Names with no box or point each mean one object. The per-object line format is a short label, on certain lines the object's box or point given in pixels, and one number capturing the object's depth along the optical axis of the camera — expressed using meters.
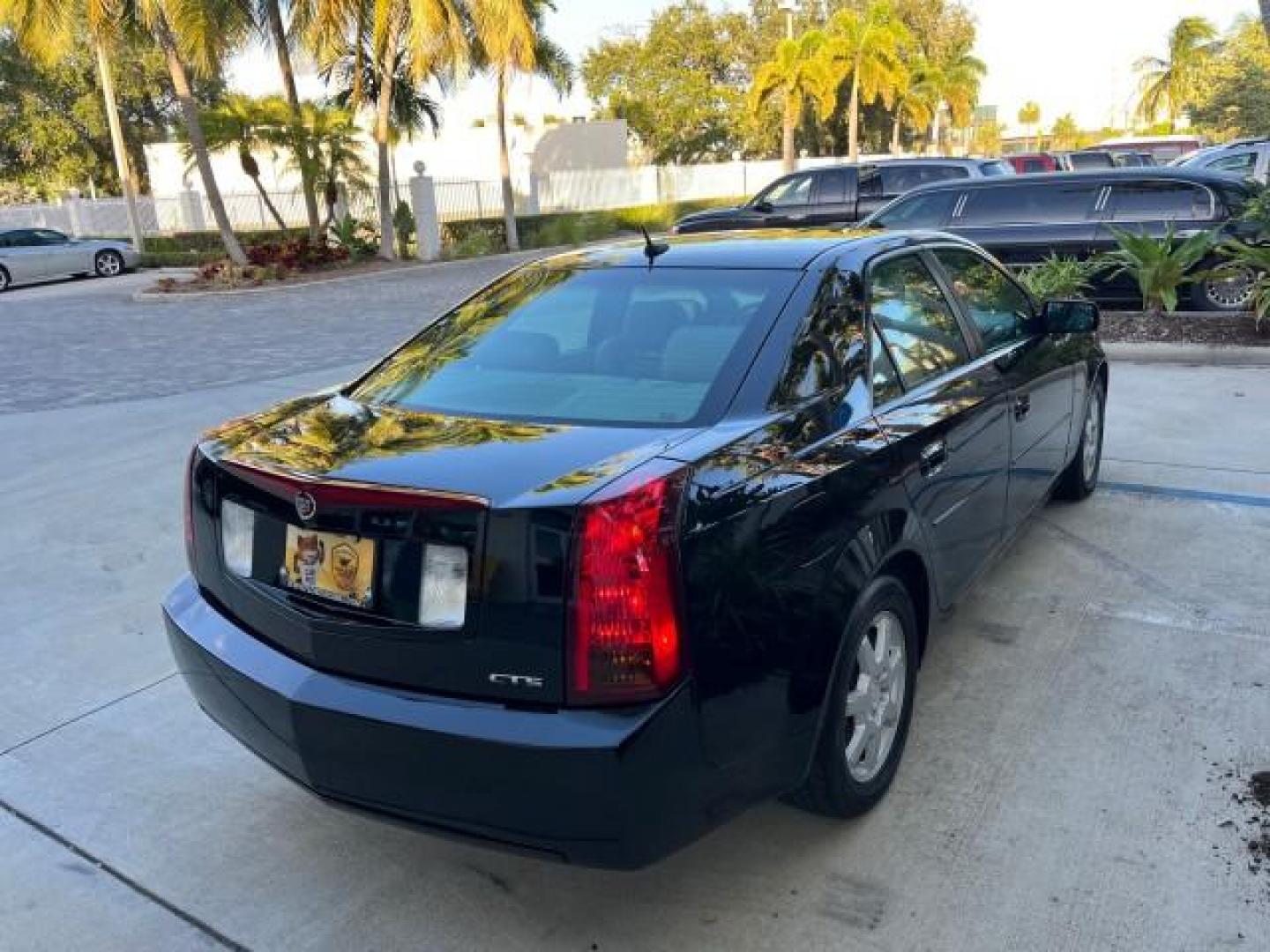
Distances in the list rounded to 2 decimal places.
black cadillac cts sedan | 2.31
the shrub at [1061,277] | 10.25
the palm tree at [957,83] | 54.44
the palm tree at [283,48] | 23.39
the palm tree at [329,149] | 23.06
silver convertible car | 23.47
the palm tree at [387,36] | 22.58
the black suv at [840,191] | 17.19
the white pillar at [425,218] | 25.89
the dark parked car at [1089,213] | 10.61
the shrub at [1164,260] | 10.13
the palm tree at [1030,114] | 93.38
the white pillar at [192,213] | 30.11
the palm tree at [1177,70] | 50.75
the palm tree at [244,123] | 22.44
